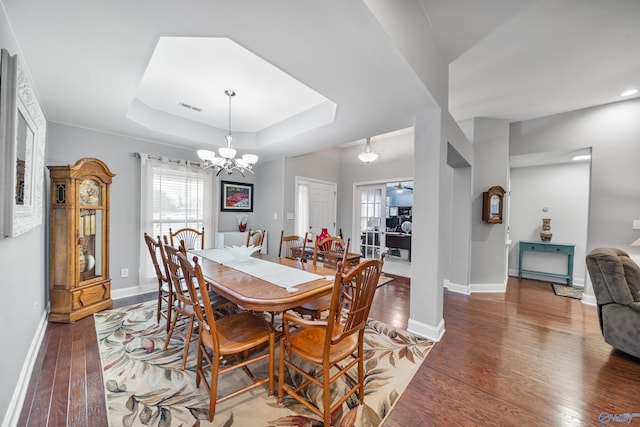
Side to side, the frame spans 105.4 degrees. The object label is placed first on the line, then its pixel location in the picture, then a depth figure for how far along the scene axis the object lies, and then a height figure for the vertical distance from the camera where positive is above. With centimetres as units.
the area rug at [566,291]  398 -134
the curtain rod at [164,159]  369 +75
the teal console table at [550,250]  454 -72
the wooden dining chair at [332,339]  138 -87
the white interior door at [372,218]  571 -21
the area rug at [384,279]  449 -134
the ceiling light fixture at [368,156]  486 +107
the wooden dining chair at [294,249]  455 -79
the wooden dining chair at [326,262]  209 -62
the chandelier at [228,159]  287 +61
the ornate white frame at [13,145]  126 +34
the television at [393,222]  788 -38
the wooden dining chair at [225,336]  147 -87
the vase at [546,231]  476 -35
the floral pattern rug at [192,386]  153 -133
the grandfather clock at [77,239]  277 -41
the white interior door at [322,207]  564 +5
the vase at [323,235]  413 -45
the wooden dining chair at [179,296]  195 -74
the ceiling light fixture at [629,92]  311 +159
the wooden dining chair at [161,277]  224 -69
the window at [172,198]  378 +13
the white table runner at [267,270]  196 -59
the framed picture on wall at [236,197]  477 +22
